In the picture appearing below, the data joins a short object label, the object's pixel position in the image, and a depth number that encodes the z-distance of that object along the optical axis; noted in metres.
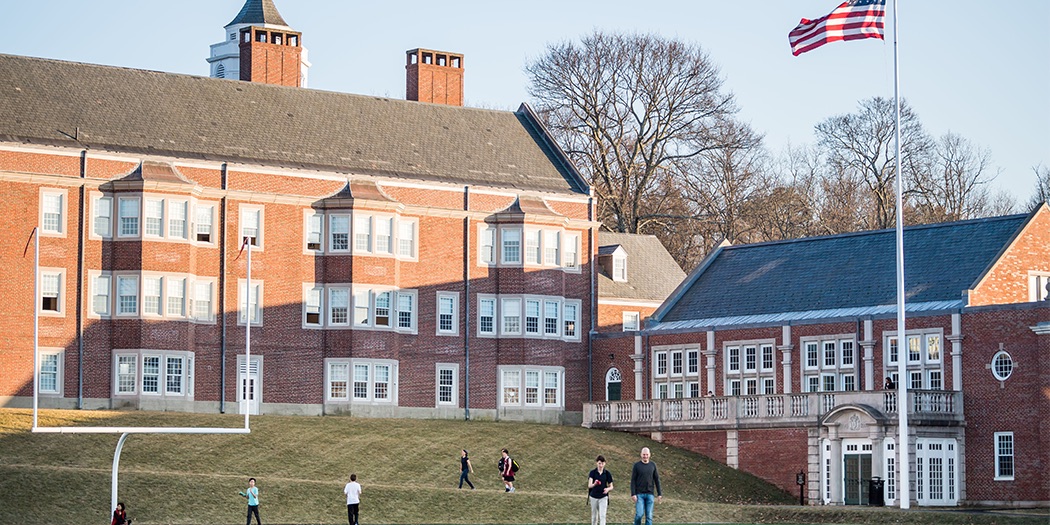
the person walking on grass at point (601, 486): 41.09
